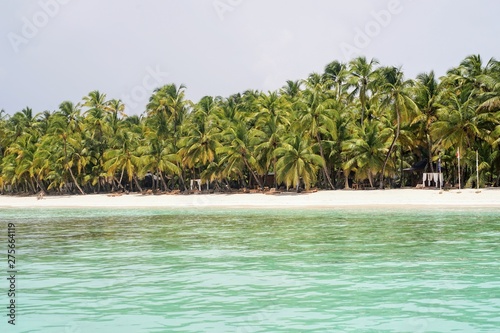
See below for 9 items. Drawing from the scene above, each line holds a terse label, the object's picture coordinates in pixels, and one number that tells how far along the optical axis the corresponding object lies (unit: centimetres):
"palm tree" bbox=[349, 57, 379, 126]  5547
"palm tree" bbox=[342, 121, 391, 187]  5206
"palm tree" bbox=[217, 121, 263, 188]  5538
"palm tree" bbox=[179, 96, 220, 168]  5831
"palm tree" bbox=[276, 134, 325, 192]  5038
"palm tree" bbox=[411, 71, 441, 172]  5412
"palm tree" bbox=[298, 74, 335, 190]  5331
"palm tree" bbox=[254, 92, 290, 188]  5446
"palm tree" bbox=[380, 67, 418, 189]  5097
